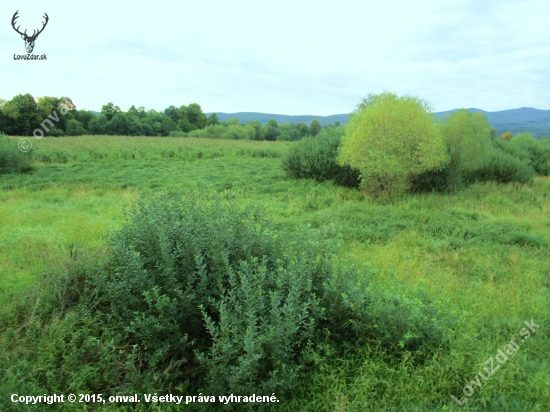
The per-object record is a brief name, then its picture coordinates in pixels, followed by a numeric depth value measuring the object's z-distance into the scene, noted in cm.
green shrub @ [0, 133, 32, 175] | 1551
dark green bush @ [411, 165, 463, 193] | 1344
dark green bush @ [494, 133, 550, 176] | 1908
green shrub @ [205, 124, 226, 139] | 5619
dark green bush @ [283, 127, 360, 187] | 1519
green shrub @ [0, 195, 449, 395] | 286
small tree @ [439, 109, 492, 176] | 1381
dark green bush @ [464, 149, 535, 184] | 1622
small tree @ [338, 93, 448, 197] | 1160
